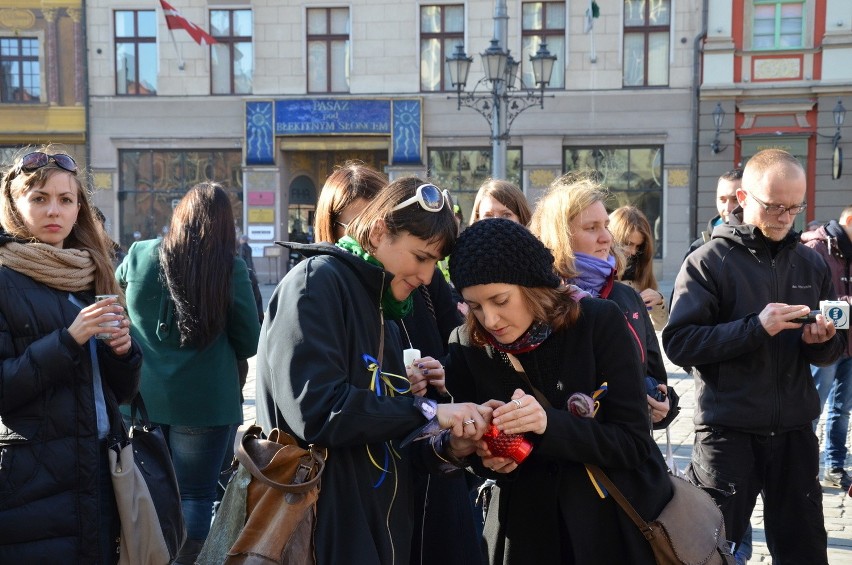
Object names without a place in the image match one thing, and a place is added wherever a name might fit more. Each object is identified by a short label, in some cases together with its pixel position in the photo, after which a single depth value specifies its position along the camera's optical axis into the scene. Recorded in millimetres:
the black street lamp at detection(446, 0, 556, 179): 12352
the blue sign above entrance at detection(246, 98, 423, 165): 22719
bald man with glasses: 3680
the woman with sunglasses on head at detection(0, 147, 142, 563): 2953
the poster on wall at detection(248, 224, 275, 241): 23281
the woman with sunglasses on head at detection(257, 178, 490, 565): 2244
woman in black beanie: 2375
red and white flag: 21609
